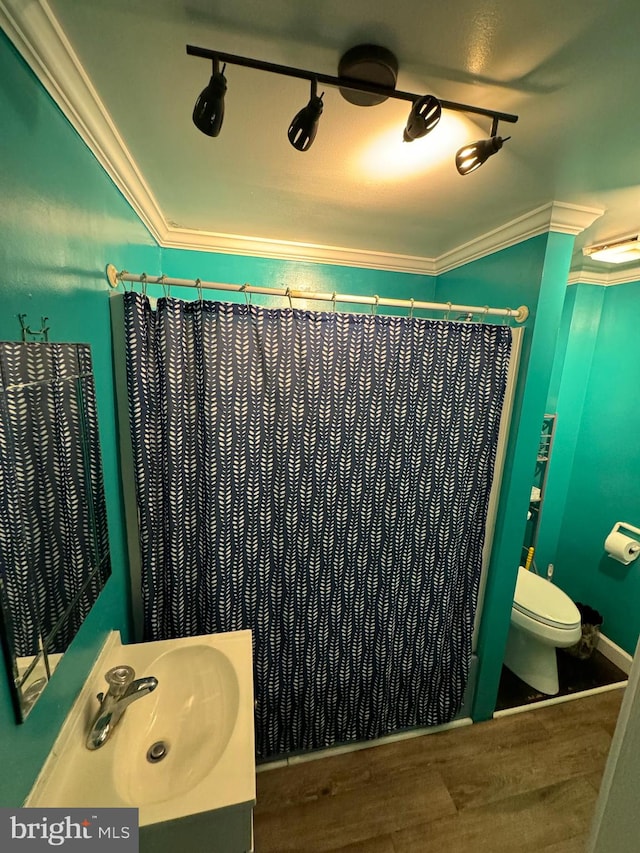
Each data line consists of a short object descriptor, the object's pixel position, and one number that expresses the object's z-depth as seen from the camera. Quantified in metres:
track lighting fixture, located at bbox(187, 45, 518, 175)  0.69
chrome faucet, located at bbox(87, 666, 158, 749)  0.89
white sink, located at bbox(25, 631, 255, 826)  0.77
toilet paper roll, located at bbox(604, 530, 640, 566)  1.97
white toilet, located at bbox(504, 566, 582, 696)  1.80
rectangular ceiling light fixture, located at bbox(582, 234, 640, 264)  1.53
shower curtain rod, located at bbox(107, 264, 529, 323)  1.09
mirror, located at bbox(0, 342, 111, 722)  0.64
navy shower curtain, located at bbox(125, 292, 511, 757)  1.18
